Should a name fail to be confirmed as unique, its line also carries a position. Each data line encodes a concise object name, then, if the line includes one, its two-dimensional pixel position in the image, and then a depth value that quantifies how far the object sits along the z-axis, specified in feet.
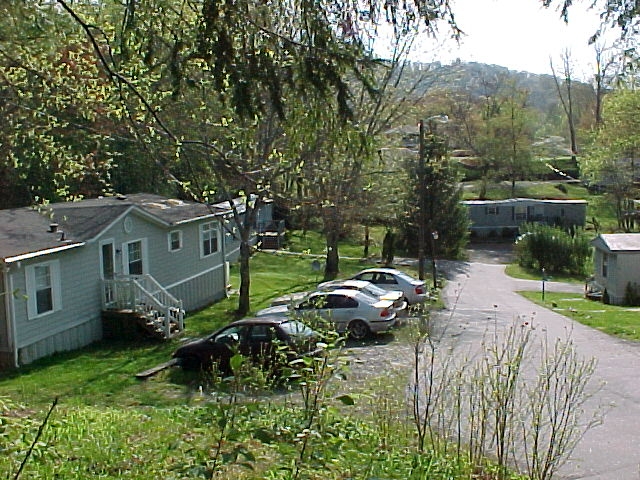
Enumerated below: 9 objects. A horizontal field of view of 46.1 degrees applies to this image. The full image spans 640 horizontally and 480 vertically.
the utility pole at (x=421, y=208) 89.81
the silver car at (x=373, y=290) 64.64
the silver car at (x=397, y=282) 80.02
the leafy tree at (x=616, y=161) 132.36
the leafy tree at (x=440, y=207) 132.67
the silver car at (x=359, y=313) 60.34
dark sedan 46.88
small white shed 97.19
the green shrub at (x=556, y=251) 130.11
